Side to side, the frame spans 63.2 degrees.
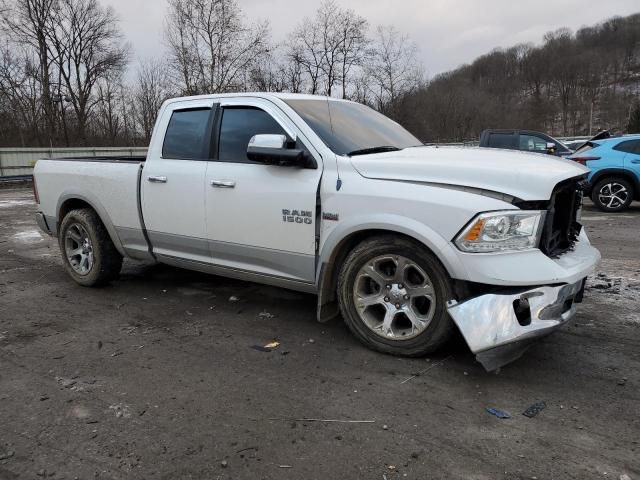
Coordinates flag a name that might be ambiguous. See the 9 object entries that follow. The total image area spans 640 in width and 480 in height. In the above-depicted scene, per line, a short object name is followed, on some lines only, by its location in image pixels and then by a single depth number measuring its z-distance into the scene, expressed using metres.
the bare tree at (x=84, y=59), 40.62
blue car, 10.92
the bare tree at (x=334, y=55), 47.41
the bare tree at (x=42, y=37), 37.12
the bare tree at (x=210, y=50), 39.69
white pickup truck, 3.17
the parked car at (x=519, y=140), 13.98
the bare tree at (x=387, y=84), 48.09
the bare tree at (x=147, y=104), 46.38
